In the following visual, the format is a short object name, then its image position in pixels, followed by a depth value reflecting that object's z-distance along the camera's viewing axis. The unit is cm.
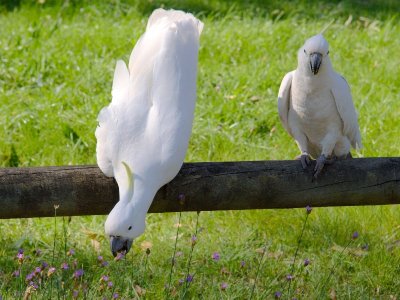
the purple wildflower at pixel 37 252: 735
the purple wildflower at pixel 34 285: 560
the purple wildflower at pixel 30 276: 563
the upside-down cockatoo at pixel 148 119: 579
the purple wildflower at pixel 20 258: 550
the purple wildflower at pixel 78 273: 575
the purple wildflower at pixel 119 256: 554
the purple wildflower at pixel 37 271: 560
